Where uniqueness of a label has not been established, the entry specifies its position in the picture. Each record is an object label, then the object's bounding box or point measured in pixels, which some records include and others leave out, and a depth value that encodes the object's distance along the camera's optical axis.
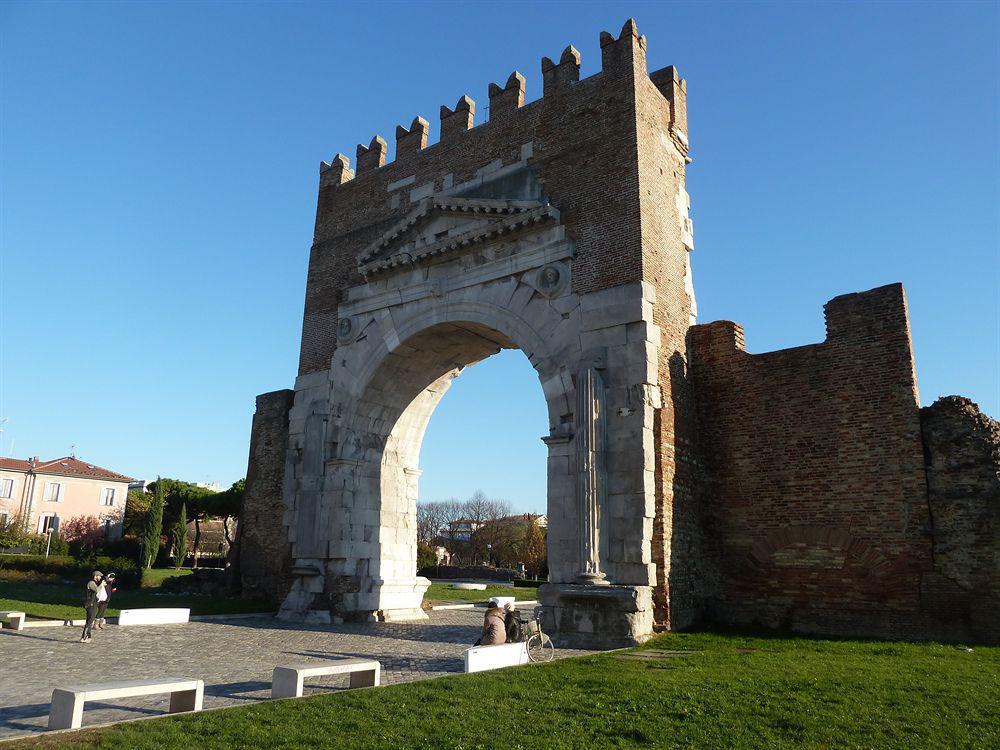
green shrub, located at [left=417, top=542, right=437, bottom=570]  38.35
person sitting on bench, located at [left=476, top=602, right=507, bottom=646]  9.32
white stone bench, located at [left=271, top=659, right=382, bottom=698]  6.82
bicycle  9.72
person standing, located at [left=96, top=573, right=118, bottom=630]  11.87
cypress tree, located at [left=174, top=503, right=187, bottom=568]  35.47
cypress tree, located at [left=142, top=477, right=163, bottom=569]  33.84
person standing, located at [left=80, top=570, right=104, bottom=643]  11.30
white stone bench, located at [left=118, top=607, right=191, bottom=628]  13.59
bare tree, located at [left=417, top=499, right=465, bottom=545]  72.81
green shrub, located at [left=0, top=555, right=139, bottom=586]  25.56
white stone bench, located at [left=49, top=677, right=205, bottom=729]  5.51
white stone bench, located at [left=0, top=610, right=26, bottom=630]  12.19
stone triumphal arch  11.45
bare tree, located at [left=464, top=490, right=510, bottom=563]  56.50
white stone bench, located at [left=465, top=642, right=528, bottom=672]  8.20
